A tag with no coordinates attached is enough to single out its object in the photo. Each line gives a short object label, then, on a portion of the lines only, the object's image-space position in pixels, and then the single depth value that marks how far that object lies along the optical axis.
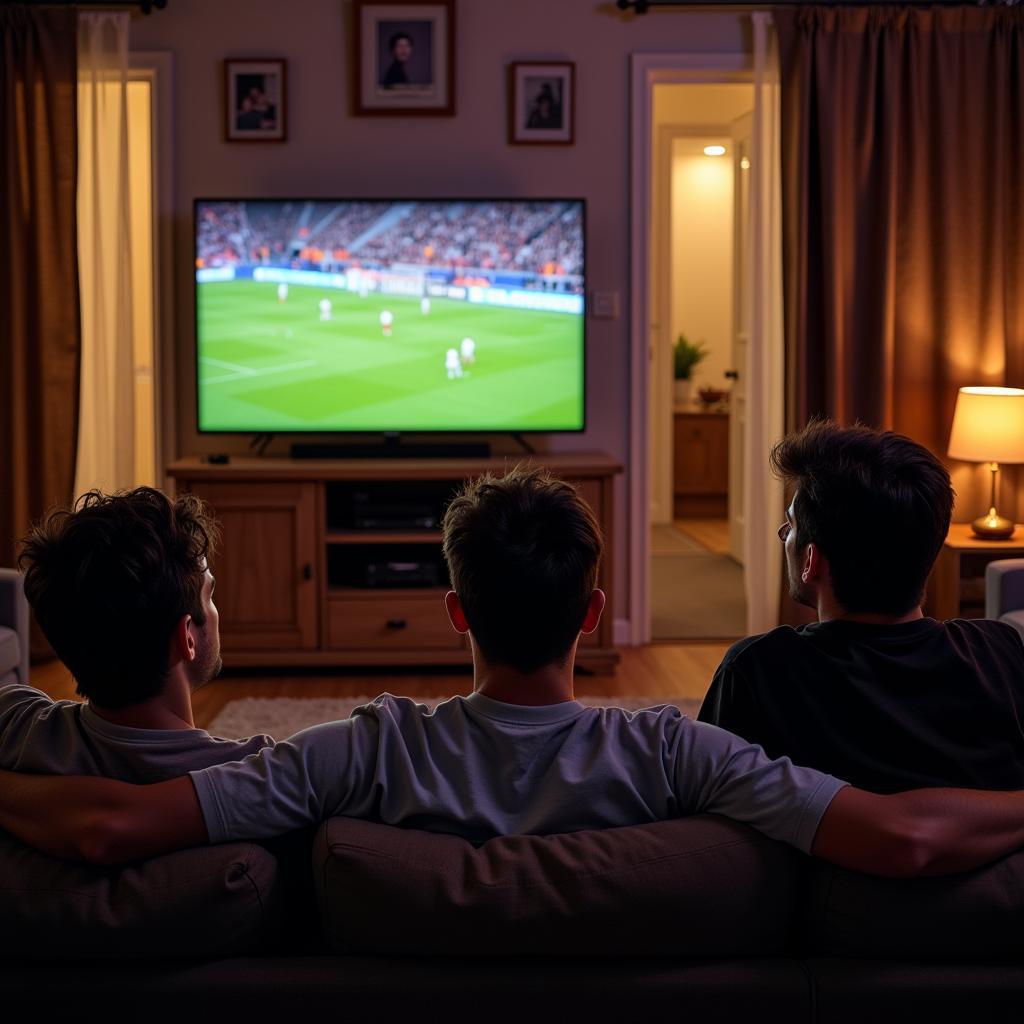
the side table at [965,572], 4.73
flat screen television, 4.98
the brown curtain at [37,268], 4.92
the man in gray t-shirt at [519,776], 1.12
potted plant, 8.77
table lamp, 4.80
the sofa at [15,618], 3.65
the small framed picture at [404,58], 5.02
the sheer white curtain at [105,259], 4.98
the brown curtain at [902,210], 4.95
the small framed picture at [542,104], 5.07
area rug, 4.09
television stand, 4.75
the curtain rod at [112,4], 4.95
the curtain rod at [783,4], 4.97
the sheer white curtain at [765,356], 5.12
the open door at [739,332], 6.56
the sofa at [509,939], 1.08
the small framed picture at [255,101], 5.04
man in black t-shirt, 1.38
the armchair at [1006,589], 3.64
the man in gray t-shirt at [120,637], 1.24
